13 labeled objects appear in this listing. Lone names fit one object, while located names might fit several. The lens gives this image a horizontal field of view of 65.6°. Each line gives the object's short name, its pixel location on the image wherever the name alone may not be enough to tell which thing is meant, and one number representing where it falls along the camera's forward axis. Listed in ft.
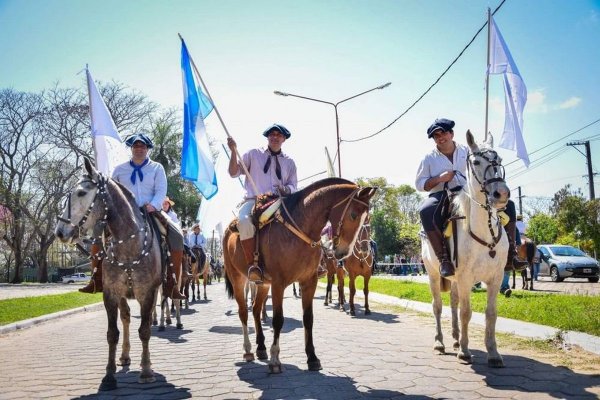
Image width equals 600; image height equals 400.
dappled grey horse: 18.40
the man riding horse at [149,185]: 22.79
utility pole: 125.08
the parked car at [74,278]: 176.20
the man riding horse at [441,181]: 22.20
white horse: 18.95
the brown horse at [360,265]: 40.19
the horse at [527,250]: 41.32
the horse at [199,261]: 56.44
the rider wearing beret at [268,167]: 23.57
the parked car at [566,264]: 71.82
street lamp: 70.95
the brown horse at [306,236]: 18.98
